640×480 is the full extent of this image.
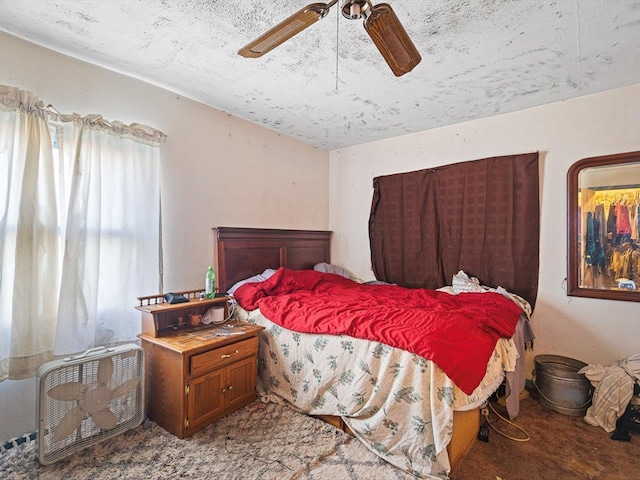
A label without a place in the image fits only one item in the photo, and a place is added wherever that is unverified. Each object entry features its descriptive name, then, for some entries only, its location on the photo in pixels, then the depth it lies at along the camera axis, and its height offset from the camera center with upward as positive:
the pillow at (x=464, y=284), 2.78 -0.42
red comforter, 1.57 -0.50
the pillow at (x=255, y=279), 2.79 -0.38
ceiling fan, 1.17 +0.83
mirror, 2.38 +0.09
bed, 1.53 -0.88
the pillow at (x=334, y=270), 3.68 -0.38
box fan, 1.64 -0.92
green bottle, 2.54 -0.38
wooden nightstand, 1.89 -0.89
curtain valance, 1.73 +0.75
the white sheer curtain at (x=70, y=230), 1.76 +0.04
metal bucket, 2.25 -1.11
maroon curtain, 2.78 +0.14
